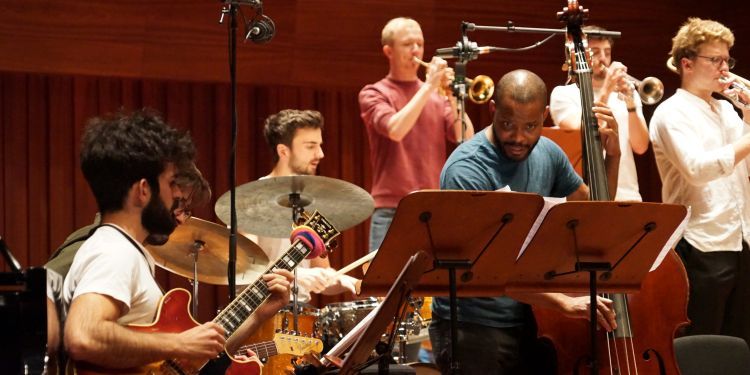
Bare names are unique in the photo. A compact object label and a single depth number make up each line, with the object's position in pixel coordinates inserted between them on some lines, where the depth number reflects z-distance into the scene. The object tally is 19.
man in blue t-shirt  8.18
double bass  8.17
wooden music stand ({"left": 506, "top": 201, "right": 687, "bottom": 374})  7.35
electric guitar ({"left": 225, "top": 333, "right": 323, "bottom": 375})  9.21
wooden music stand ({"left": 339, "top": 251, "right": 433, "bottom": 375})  6.30
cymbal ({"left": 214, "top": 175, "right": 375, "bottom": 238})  10.53
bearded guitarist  6.19
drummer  12.16
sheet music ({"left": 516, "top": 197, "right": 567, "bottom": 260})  7.32
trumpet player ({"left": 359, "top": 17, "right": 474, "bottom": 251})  12.15
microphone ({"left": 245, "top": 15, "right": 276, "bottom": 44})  8.86
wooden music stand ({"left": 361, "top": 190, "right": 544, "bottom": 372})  6.87
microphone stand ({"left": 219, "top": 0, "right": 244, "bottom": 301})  8.18
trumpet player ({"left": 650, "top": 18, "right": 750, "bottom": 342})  10.43
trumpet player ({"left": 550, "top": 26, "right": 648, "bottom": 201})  11.20
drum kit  10.15
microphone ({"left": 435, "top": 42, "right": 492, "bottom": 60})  12.41
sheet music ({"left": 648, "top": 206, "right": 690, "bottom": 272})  7.71
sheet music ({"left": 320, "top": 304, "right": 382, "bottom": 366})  7.93
